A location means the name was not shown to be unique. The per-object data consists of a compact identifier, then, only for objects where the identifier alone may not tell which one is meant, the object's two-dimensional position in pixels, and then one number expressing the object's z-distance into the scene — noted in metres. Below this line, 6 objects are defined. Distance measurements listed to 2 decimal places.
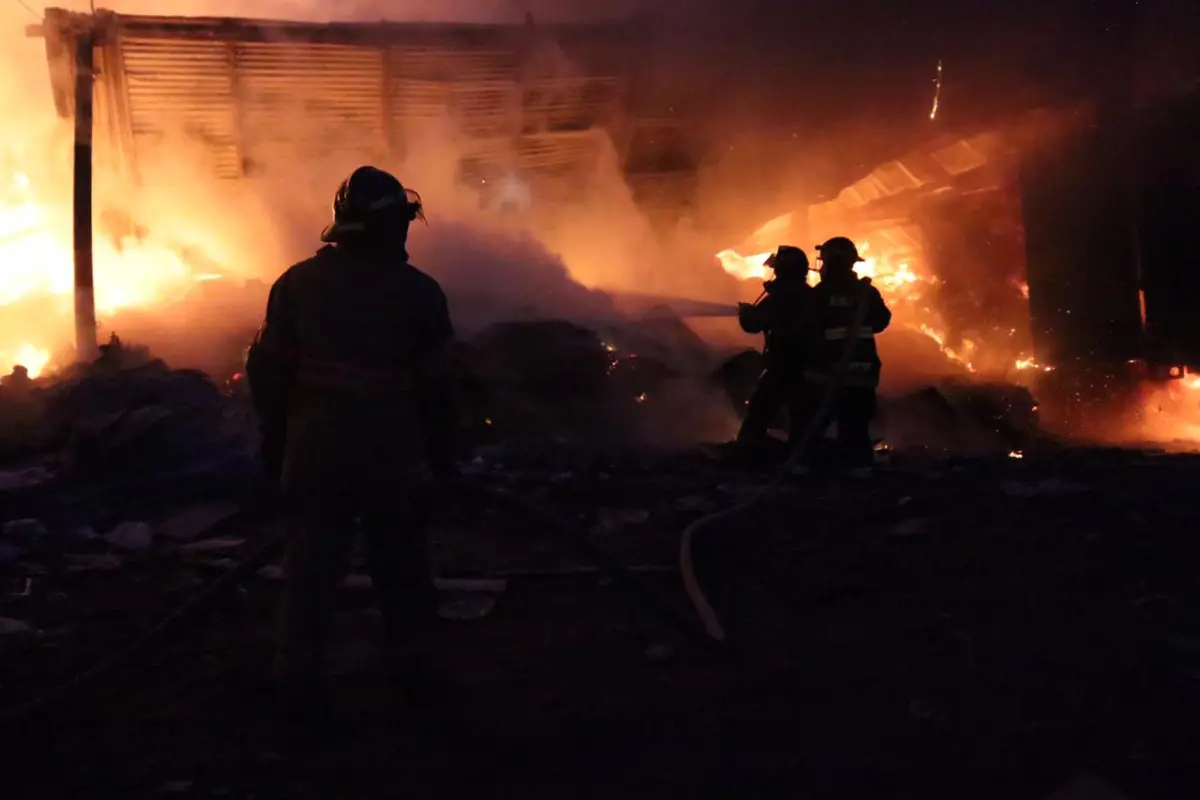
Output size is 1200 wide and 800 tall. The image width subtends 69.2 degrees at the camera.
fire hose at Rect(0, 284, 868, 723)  2.59
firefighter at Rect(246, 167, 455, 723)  2.54
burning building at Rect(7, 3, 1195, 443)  9.08
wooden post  8.60
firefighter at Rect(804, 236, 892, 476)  6.08
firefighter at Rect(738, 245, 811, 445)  6.37
